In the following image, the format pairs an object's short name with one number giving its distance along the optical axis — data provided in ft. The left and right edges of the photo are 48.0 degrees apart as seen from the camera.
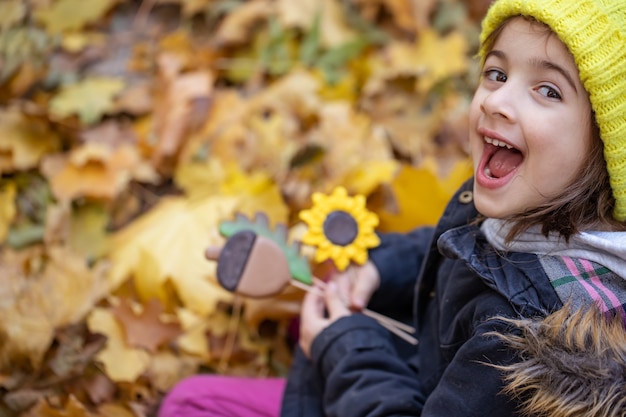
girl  2.87
